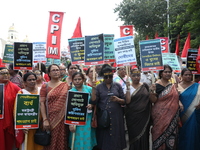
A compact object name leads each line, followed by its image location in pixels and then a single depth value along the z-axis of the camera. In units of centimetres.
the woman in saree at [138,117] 452
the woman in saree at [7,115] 434
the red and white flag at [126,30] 750
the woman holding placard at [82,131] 417
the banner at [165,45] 799
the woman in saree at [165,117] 449
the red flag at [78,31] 697
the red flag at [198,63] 543
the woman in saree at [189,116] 466
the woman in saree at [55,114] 417
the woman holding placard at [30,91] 422
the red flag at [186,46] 784
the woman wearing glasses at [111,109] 418
